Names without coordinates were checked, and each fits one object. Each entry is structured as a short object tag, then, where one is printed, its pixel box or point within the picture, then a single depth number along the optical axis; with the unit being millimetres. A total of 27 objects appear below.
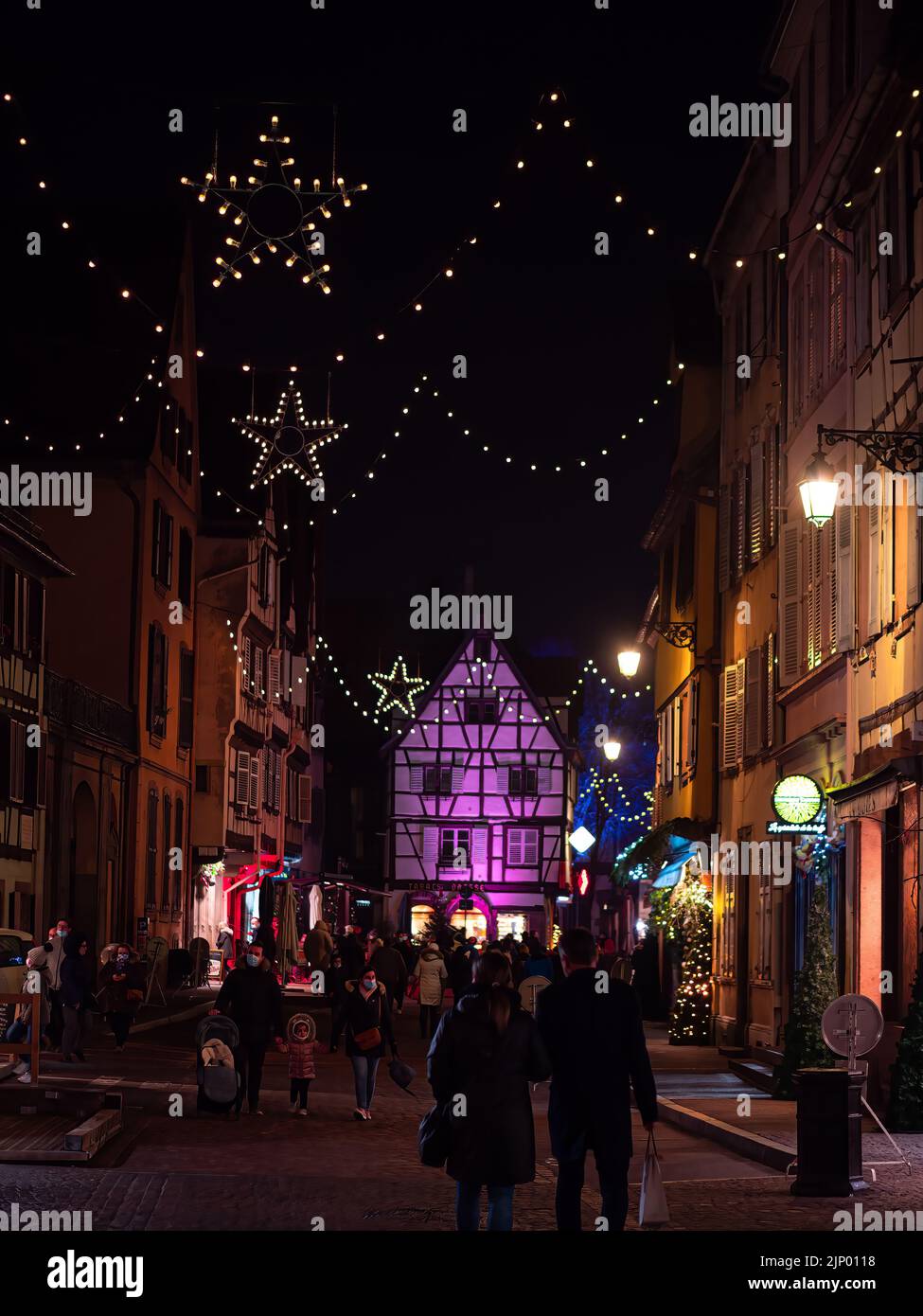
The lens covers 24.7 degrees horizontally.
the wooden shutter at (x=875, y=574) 20500
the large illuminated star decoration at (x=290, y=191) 18500
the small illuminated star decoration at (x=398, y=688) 78938
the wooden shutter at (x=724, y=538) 32531
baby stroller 19172
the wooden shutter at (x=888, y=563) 19828
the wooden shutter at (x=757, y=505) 29047
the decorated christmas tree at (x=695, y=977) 32469
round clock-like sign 22156
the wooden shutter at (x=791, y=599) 25766
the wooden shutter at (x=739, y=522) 31047
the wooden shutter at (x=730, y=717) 31625
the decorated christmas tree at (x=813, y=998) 19688
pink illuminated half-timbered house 76938
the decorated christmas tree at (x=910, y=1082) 17078
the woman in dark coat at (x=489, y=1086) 9992
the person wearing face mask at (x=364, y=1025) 19812
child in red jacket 19781
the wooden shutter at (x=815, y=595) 23938
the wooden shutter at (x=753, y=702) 29406
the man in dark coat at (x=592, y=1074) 10430
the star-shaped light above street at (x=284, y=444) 50609
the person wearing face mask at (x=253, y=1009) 20172
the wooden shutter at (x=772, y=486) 27922
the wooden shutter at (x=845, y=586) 21625
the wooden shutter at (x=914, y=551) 18500
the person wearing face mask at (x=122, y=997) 28625
